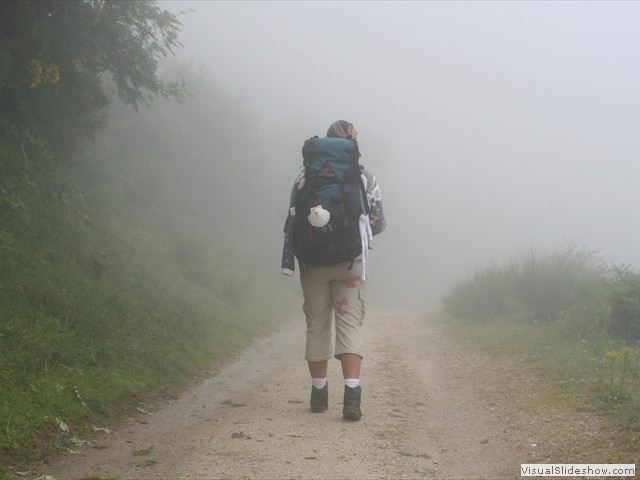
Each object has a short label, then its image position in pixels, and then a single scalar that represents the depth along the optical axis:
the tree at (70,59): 7.87
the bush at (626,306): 8.35
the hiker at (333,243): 4.85
